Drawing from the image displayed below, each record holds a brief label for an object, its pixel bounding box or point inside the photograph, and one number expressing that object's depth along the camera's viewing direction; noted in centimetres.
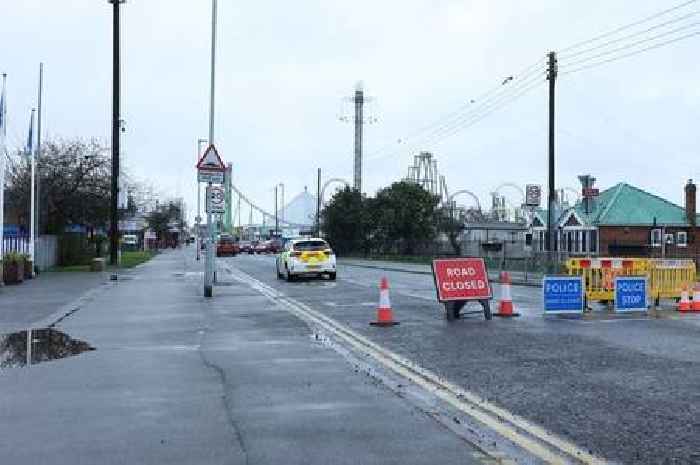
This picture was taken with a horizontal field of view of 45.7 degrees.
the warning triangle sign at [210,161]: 2228
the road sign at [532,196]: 3291
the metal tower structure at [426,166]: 11056
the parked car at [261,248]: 8681
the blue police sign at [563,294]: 1662
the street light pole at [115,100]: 4038
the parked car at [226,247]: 7244
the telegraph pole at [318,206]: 8247
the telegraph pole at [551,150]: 3469
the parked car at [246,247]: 9065
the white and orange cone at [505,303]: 1647
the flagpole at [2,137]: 2677
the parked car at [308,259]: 3034
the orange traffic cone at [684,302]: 1756
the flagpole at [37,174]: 3425
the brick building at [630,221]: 6047
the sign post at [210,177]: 2206
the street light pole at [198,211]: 5463
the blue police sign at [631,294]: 1720
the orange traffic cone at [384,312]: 1484
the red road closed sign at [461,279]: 1582
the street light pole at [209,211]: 2202
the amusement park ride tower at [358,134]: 8369
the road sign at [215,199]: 2378
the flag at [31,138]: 3127
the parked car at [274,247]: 8569
